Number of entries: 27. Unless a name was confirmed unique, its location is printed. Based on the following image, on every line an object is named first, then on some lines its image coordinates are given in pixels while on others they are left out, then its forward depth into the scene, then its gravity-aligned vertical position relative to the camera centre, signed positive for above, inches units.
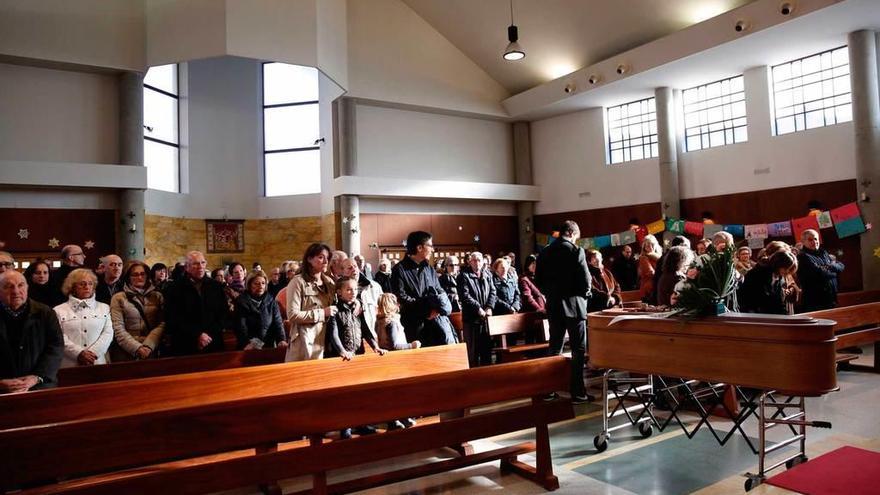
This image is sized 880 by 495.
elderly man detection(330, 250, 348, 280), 202.7 +7.0
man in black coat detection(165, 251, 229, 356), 186.7 -7.6
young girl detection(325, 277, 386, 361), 163.0 -11.8
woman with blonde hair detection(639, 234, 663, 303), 252.2 +3.0
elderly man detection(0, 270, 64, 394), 131.5 -10.4
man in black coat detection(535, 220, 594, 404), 209.0 -6.3
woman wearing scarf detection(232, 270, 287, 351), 200.5 -10.6
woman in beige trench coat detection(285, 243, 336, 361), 159.3 -6.5
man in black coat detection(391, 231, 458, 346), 214.5 -6.1
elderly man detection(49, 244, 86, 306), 222.3 +10.2
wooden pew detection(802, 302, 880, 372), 217.6 -23.2
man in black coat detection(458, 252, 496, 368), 249.3 -12.0
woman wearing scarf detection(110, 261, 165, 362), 179.5 -8.4
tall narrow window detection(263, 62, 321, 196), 589.3 +158.0
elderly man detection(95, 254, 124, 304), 204.4 +4.1
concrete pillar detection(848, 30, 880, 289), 359.6 +85.5
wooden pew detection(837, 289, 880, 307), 282.4 -18.1
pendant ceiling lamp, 371.9 +147.9
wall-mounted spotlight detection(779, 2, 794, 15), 344.2 +152.5
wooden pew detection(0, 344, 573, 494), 94.0 -25.9
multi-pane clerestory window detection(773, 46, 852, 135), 389.1 +119.5
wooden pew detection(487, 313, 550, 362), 243.9 -23.4
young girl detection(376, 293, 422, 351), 205.5 -16.6
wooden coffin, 110.7 -17.5
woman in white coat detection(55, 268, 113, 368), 162.4 -8.1
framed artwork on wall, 554.9 +49.3
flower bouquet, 130.0 -4.4
